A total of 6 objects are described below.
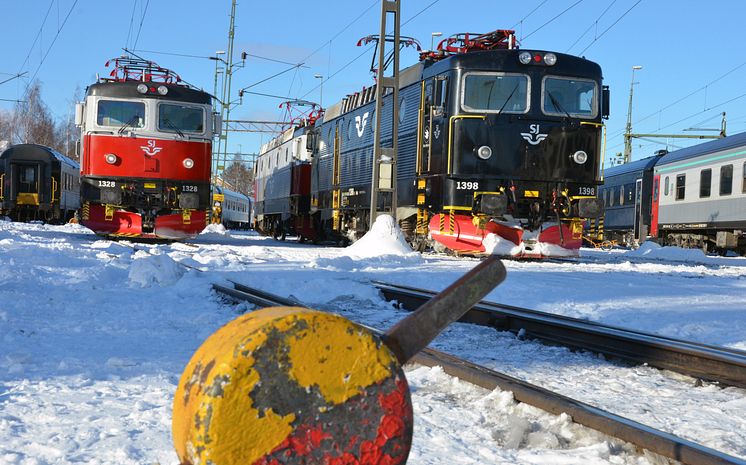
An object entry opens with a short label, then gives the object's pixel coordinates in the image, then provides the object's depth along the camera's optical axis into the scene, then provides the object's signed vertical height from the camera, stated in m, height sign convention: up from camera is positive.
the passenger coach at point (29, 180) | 34.28 +0.95
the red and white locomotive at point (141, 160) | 17.86 +1.07
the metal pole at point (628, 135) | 43.04 +4.97
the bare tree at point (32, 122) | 64.94 +6.74
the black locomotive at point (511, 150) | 14.14 +1.32
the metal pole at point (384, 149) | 16.05 +1.41
